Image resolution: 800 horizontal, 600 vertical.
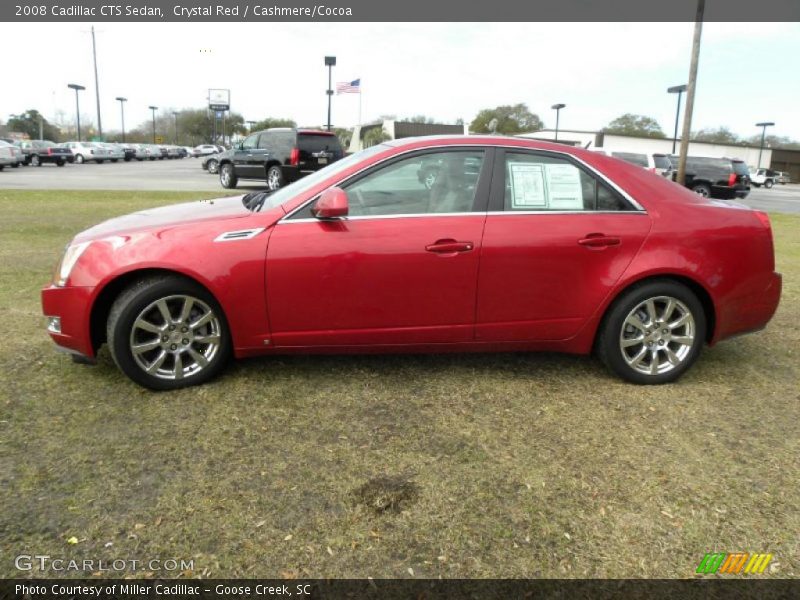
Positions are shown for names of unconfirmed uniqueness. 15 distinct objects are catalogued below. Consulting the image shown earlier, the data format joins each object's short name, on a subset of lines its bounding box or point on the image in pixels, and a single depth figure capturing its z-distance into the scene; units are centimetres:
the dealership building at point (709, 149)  6688
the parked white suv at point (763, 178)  5115
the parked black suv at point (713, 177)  2153
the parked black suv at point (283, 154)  1734
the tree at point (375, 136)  5085
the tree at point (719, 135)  8962
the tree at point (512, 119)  8239
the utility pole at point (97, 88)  5637
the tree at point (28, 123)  8994
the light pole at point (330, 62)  3306
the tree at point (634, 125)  8832
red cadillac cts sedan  345
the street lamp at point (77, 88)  6754
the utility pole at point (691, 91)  1380
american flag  3278
